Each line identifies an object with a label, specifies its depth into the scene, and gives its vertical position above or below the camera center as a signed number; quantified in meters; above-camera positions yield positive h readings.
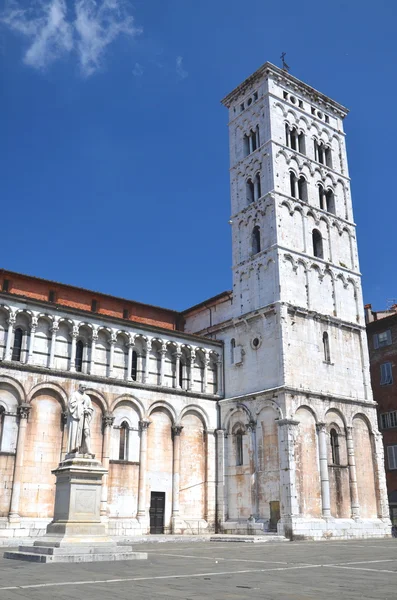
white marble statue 18.31 +2.78
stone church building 29.56 +6.84
